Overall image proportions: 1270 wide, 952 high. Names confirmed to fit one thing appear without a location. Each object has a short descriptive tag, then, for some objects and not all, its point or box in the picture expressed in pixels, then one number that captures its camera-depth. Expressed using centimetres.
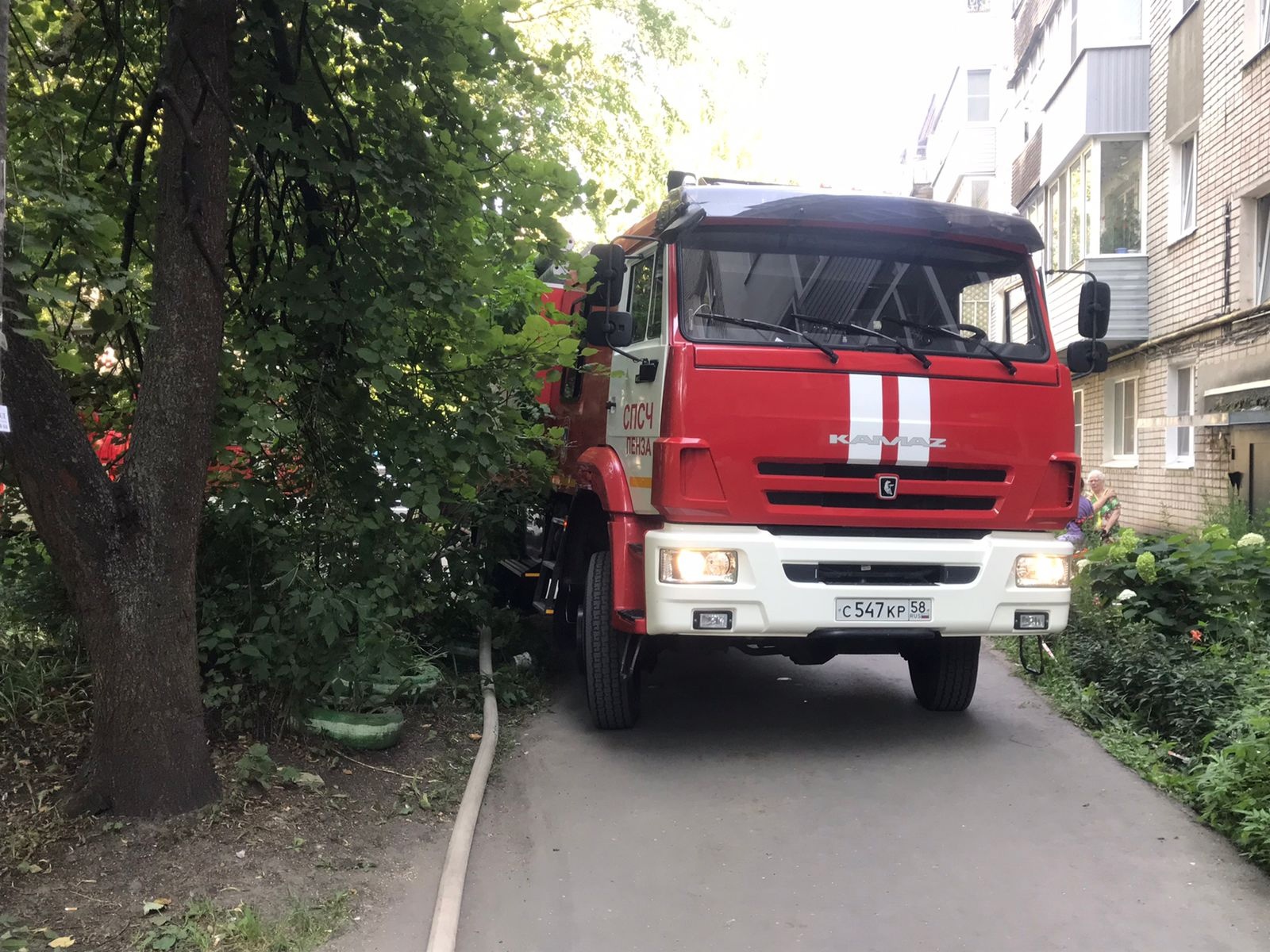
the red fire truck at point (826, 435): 548
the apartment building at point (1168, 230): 1277
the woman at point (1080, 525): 971
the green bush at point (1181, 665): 493
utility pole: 288
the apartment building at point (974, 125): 3100
